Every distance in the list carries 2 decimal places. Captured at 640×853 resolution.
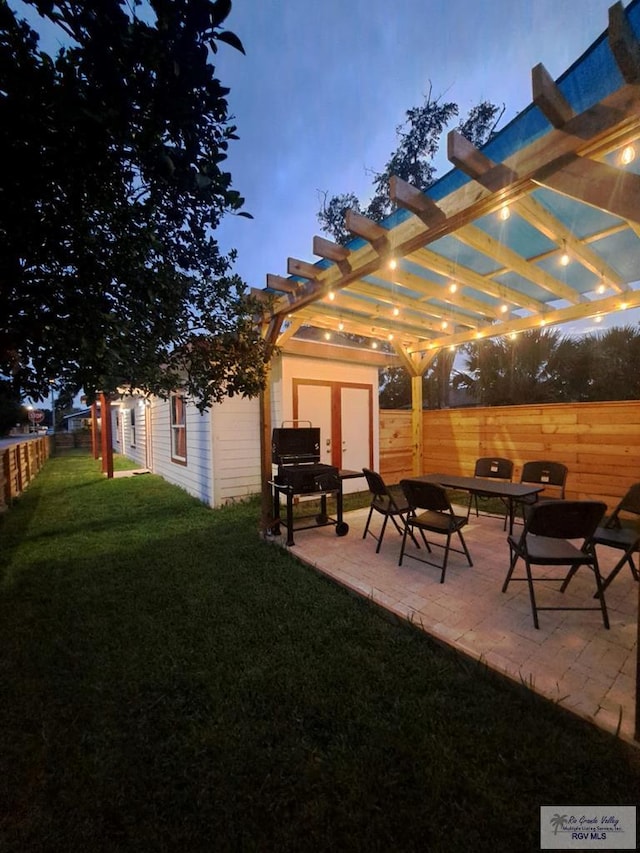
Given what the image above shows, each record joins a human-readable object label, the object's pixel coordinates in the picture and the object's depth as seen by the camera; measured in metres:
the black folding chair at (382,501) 3.87
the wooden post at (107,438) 9.21
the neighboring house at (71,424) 33.56
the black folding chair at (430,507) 3.24
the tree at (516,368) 9.77
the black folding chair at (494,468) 4.94
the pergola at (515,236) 1.73
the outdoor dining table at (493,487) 3.70
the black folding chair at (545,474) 4.42
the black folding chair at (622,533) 2.44
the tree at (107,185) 1.15
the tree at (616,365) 8.85
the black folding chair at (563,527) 2.42
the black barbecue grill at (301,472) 4.10
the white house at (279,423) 6.14
